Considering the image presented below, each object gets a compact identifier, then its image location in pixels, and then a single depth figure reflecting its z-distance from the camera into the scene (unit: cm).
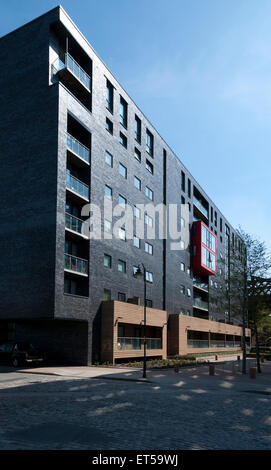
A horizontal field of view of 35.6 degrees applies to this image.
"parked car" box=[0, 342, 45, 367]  2531
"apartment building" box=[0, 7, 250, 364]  2666
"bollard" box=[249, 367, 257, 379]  2325
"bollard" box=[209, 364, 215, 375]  2369
